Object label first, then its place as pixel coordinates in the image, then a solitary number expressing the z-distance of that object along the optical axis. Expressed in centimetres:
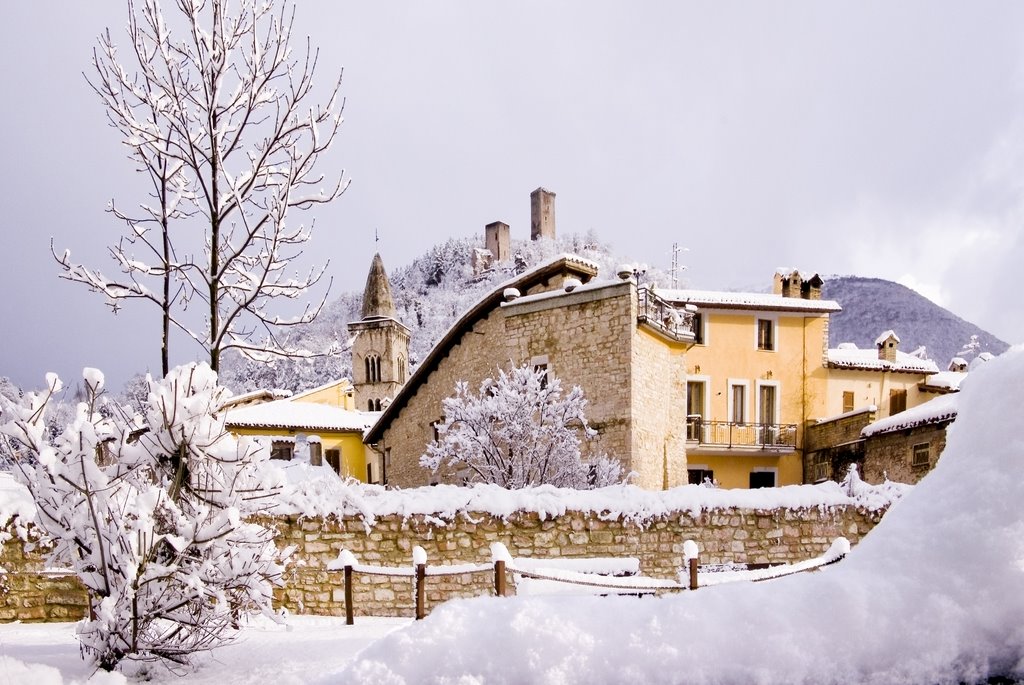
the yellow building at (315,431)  2964
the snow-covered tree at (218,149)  789
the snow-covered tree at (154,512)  415
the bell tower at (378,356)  5297
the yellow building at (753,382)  2541
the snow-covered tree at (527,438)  1519
